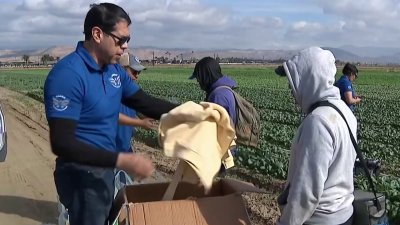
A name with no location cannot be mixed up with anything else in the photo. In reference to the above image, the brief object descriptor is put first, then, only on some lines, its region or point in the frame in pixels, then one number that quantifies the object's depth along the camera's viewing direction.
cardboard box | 2.90
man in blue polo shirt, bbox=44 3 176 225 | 2.85
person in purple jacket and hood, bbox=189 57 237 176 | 5.22
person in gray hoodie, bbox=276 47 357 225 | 2.96
